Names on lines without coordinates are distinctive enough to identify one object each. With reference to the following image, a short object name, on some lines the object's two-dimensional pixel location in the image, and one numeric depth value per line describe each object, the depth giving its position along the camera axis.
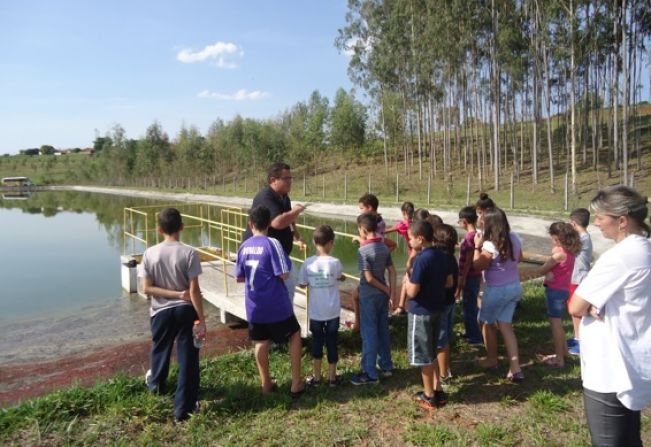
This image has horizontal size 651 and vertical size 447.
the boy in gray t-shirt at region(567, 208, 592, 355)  4.52
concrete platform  6.23
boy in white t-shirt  4.05
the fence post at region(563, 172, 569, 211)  18.06
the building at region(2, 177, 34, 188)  65.81
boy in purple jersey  3.72
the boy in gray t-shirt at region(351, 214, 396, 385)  4.10
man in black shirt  4.28
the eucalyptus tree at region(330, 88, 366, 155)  41.19
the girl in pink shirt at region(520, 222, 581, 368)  4.33
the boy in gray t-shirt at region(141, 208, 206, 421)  3.56
